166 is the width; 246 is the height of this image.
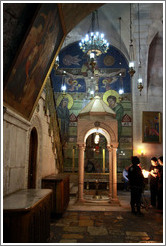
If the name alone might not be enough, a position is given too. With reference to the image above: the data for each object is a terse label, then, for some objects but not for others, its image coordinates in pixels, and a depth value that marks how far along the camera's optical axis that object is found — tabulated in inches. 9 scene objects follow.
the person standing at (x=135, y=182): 259.4
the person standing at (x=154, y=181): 299.9
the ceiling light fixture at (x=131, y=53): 553.1
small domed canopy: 336.8
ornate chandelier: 468.8
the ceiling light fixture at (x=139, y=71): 557.9
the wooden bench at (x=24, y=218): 108.7
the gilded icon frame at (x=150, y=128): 550.9
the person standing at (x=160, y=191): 274.4
